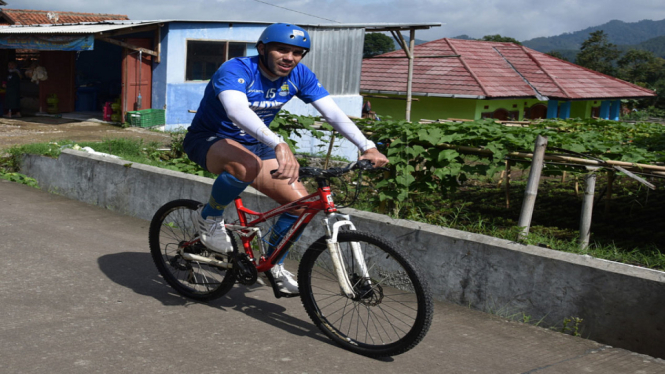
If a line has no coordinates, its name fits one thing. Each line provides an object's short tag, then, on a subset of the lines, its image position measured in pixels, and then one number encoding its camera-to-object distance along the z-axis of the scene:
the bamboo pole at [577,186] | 9.34
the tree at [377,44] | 122.44
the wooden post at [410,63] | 20.31
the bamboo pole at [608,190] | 7.20
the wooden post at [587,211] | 5.09
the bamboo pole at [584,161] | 5.42
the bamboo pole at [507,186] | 7.30
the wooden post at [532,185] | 5.03
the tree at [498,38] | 104.04
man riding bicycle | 3.86
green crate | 16.89
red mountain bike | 3.59
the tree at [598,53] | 81.50
